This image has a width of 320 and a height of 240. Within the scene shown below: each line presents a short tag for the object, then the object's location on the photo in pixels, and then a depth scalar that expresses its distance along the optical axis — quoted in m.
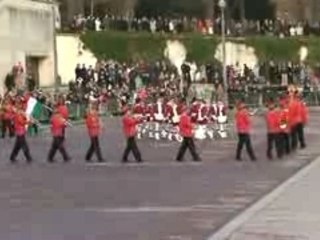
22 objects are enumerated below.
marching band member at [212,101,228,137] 43.84
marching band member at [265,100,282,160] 34.28
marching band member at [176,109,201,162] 33.78
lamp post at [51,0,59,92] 68.65
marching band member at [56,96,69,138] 37.07
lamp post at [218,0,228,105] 62.29
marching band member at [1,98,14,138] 46.31
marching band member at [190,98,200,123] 41.67
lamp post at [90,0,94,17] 81.81
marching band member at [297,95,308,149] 38.06
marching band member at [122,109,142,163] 34.00
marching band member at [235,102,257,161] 34.12
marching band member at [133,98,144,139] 44.39
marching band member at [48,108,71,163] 34.62
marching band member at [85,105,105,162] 34.56
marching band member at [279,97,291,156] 34.65
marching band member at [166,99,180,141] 42.11
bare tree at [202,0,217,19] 85.06
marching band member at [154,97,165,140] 43.66
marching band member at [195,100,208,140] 42.36
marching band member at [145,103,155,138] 44.31
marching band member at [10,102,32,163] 34.91
